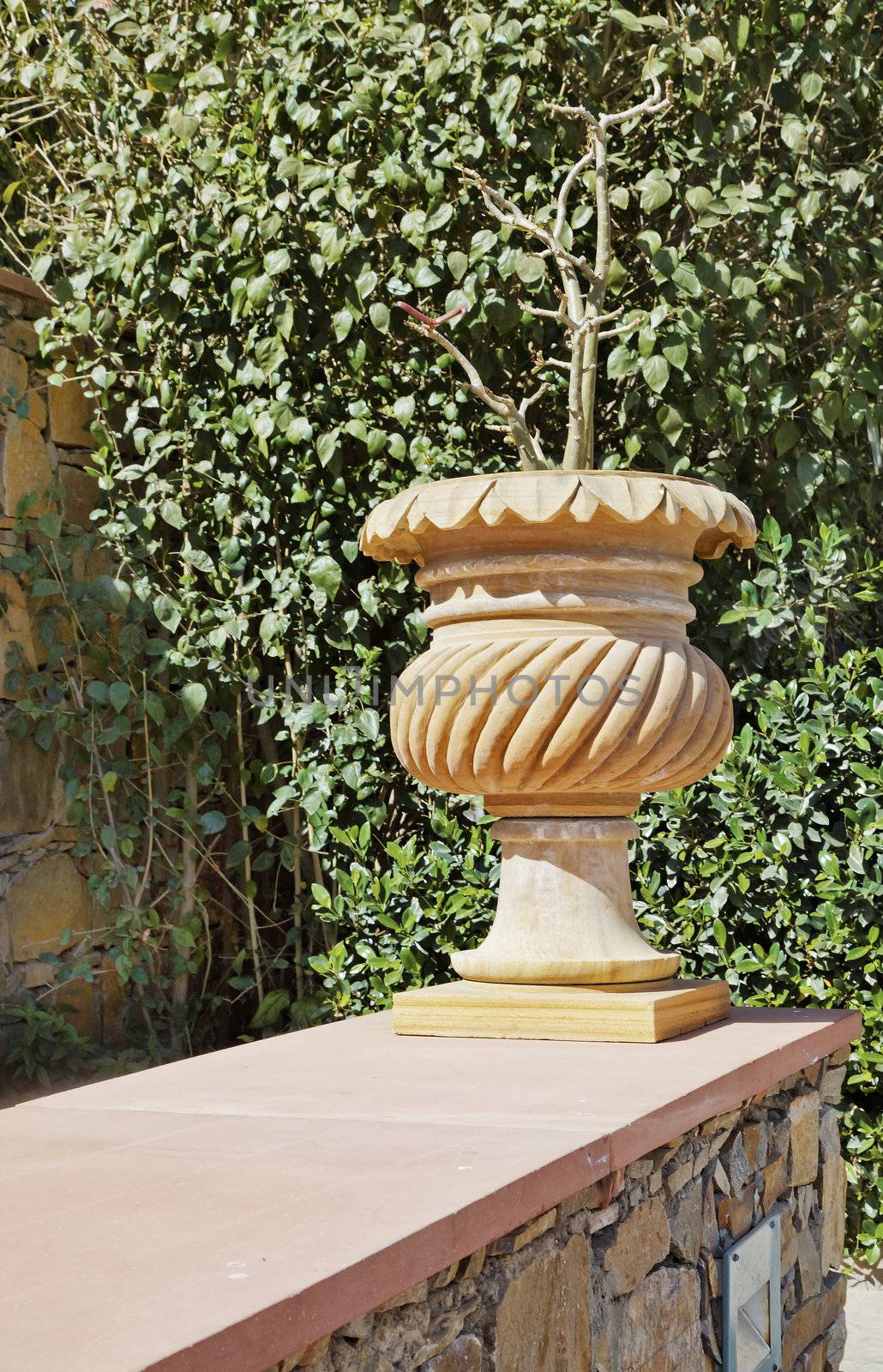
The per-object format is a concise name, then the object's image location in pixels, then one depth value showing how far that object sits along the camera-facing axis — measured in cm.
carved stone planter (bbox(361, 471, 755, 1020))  201
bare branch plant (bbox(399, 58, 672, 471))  242
